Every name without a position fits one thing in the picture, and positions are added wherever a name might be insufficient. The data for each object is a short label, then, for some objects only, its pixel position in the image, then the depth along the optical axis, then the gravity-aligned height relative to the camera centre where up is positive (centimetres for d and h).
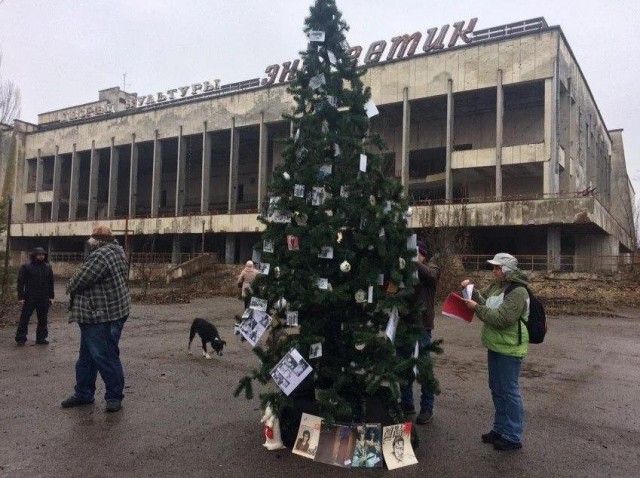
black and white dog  938 -153
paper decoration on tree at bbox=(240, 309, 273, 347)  487 -68
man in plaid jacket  570 -70
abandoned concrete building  3022 +878
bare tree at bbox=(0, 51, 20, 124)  3109 +872
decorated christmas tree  468 -1
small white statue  473 -164
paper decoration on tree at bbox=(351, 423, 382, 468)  441 -167
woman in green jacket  480 -78
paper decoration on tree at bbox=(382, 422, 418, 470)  442 -167
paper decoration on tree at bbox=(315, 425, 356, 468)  445 -168
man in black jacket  990 -78
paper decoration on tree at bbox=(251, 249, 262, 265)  505 -2
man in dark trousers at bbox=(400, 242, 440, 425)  552 -53
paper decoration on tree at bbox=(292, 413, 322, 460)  457 -164
